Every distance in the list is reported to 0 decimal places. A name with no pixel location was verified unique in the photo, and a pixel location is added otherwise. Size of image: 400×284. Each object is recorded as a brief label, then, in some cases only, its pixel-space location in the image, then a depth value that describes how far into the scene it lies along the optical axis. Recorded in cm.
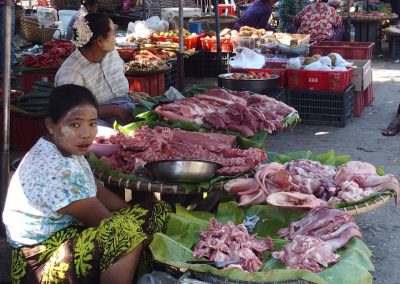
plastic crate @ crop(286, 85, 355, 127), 739
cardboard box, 771
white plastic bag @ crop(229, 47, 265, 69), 768
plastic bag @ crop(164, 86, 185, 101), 580
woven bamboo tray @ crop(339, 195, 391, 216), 355
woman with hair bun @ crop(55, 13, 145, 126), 486
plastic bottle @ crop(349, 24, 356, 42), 1145
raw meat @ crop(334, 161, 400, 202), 371
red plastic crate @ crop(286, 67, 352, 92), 722
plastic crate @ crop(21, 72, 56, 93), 715
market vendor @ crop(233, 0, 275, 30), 1046
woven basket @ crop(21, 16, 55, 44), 1240
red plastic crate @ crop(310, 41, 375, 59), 876
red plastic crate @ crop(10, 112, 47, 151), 580
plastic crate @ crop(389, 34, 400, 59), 1271
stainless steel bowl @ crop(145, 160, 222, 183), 362
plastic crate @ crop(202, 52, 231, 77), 1028
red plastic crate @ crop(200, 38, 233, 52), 954
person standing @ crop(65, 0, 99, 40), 852
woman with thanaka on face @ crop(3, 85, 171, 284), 287
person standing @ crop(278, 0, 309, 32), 1132
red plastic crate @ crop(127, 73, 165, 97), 731
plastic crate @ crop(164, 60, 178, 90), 835
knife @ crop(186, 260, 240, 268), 284
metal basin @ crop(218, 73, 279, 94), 674
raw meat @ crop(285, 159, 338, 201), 379
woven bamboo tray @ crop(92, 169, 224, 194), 362
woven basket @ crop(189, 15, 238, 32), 1098
